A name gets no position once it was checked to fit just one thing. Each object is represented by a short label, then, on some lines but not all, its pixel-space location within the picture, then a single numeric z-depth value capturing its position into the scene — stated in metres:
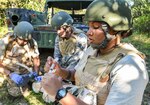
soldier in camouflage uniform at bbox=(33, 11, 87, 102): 2.23
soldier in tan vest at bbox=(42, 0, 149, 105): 0.81
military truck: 3.54
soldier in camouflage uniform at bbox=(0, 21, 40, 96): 2.50
